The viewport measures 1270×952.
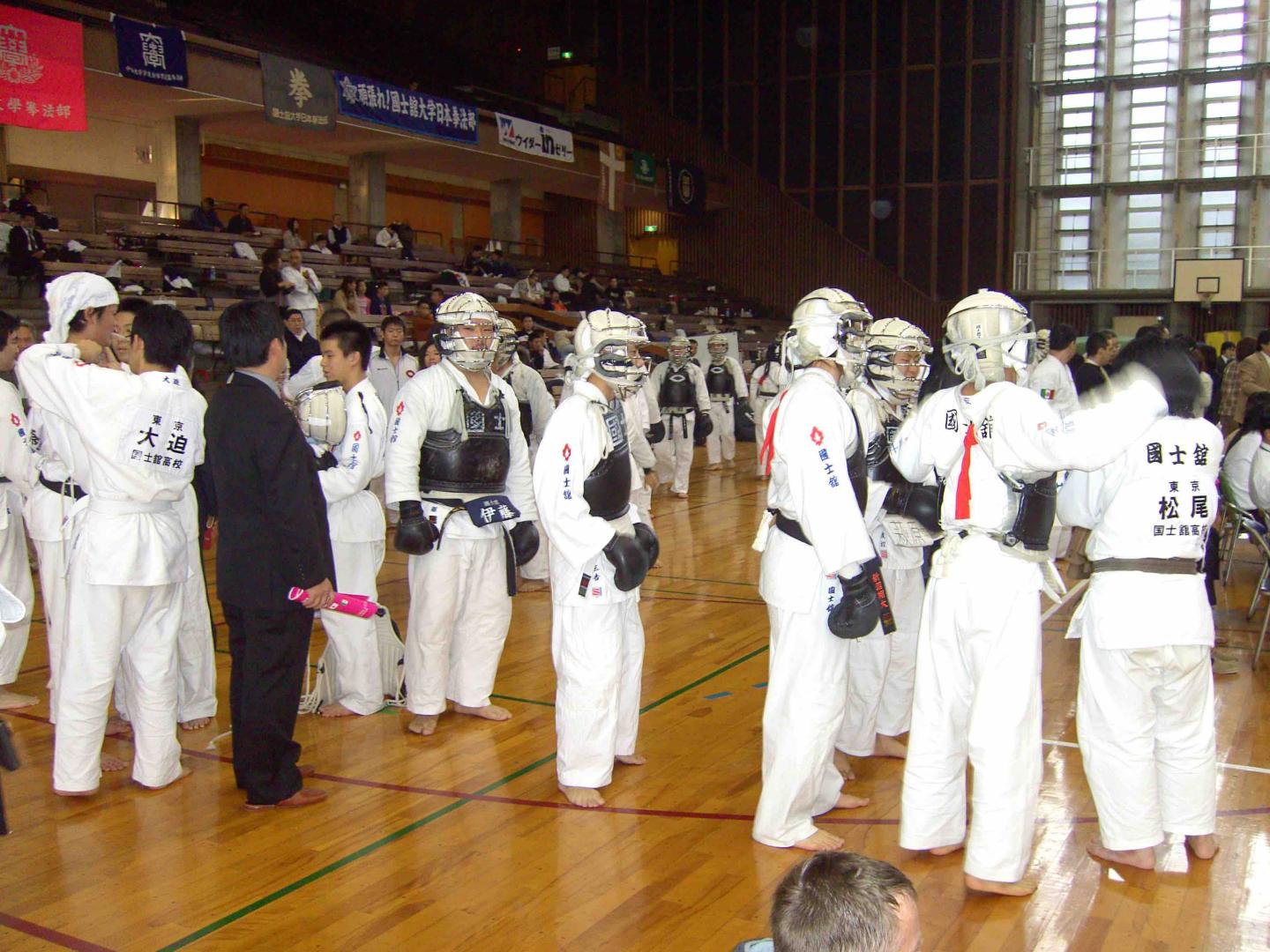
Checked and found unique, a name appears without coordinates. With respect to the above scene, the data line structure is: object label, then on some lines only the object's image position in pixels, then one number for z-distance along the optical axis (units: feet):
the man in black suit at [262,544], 13.15
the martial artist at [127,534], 13.32
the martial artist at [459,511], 16.21
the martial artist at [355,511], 16.78
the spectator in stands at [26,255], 40.57
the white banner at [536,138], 66.59
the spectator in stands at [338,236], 59.77
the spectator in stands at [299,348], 32.09
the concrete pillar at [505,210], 78.48
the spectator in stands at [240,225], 54.70
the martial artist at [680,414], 41.37
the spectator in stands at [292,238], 55.67
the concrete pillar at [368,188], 69.56
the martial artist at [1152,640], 11.59
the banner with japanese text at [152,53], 46.26
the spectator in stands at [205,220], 54.24
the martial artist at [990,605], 11.11
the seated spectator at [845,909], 5.20
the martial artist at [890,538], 14.32
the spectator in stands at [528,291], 62.21
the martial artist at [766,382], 43.75
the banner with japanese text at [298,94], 51.47
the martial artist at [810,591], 11.74
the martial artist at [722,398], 49.03
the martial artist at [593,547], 13.57
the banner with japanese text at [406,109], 56.54
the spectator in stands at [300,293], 43.42
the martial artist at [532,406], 26.15
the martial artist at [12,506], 17.10
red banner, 41.14
